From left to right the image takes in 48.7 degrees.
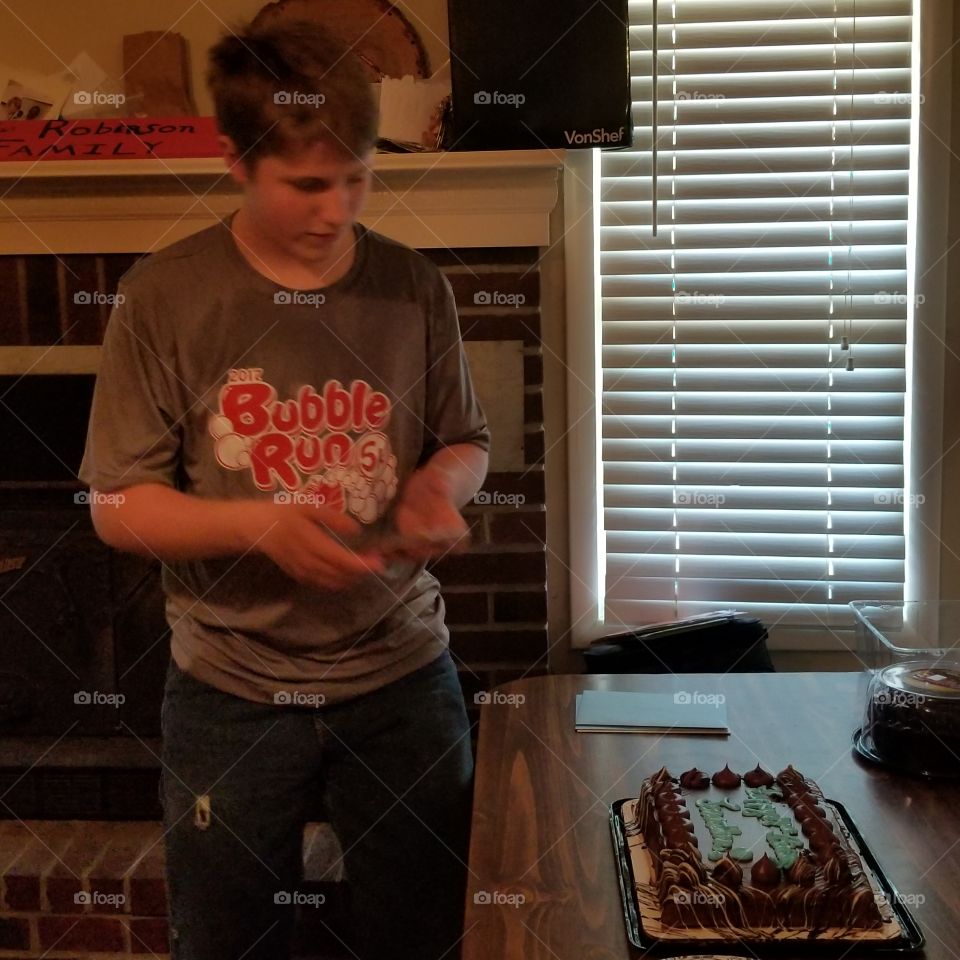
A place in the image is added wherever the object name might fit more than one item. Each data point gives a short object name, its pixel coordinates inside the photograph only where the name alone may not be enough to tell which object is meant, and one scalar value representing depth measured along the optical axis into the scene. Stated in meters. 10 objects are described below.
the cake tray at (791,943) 0.89
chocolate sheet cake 0.92
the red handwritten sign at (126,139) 1.96
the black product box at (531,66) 1.96
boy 1.28
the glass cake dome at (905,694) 1.24
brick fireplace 1.99
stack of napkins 1.41
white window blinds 2.06
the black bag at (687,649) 2.00
